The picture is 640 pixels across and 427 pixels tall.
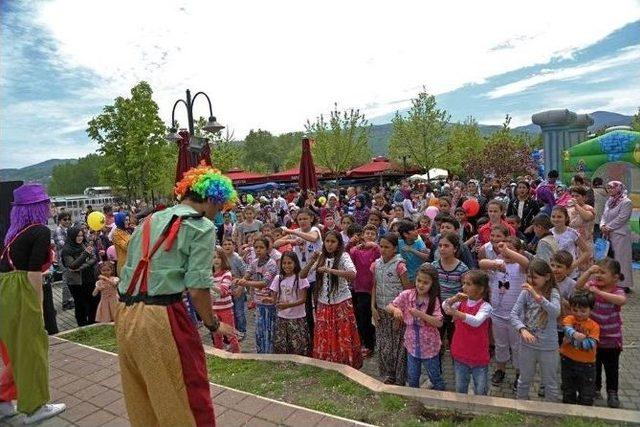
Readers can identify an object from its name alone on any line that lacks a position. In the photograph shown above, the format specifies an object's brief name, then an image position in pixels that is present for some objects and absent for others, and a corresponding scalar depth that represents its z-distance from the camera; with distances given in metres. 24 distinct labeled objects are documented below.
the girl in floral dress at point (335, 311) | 4.83
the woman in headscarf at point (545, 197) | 7.54
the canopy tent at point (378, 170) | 25.12
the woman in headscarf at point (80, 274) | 7.12
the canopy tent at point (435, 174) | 30.82
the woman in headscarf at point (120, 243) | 5.31
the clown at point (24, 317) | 3.64
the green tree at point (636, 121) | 37.02
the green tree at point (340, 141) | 33.03
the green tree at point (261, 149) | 86.36
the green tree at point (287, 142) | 88.31
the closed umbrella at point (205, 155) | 9.52
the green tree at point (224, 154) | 33.47
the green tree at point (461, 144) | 35.69
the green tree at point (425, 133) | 31.38
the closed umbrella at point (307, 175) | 11.97
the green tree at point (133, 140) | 28.16
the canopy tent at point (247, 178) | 26.28
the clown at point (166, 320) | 2.41
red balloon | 6.97
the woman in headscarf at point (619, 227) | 7.03
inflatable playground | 10.42
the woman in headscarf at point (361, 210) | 9.79
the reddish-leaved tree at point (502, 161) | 30.84
